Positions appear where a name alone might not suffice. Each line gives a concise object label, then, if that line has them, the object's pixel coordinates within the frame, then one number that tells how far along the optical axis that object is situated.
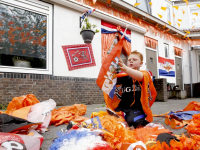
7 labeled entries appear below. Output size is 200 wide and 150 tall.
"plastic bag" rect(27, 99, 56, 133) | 2.14
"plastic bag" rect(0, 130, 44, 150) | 1.13
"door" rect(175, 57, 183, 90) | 12.38
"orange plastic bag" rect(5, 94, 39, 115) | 2.43
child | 2.09
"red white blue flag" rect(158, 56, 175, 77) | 10.58
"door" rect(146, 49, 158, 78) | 9.68
